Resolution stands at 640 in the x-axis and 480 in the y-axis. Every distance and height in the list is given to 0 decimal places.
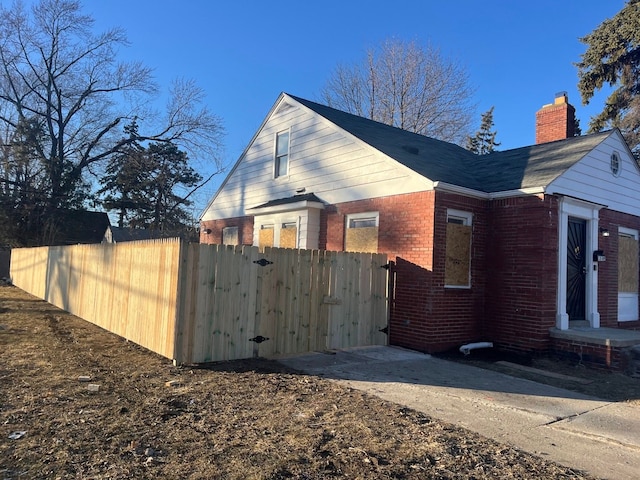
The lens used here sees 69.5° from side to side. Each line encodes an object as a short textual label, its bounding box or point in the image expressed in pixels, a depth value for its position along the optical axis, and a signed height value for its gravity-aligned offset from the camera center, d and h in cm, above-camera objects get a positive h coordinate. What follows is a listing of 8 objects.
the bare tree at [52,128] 3161 +954
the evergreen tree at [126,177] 3475 +693
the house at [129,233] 3792 +274
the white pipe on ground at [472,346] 873 -127
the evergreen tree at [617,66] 1952 +979
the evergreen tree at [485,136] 5050 +1605
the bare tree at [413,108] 2855 +1049
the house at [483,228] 869 +110
